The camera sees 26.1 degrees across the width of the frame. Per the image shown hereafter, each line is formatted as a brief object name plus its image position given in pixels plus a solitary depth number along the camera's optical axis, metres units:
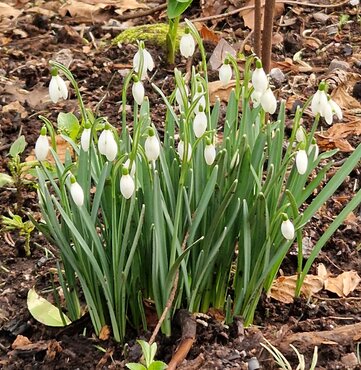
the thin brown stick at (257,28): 3.34
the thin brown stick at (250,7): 4.66
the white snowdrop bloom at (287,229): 2.00
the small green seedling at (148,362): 2.03
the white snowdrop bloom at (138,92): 2.10
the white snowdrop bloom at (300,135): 2.20
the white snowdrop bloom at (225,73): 2.24
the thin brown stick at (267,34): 3.21
